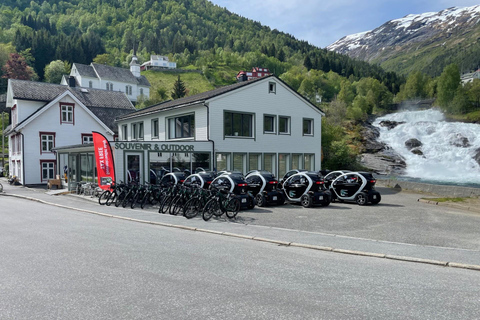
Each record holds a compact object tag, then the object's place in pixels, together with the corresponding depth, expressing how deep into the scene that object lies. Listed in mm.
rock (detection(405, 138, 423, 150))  50519
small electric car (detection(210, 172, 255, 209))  16031
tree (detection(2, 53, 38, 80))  86562
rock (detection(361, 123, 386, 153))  52825
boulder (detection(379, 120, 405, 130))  60834
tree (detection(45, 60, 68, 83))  97188
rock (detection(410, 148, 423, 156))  48375
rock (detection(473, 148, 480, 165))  44125
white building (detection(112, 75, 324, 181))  21922
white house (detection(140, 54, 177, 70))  143625
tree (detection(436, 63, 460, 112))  86125
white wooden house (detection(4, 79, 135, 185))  33781
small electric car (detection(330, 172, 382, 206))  18281
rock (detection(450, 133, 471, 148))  48375
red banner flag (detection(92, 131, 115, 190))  20234
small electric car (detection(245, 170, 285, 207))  17484
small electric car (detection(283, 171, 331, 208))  17484
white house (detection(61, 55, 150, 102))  90812
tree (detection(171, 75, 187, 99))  86375
